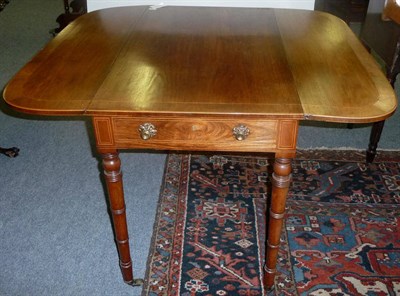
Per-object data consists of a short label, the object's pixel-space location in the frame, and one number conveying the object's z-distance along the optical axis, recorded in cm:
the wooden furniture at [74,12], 378
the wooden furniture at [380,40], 225
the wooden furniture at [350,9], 456
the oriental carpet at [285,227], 186
